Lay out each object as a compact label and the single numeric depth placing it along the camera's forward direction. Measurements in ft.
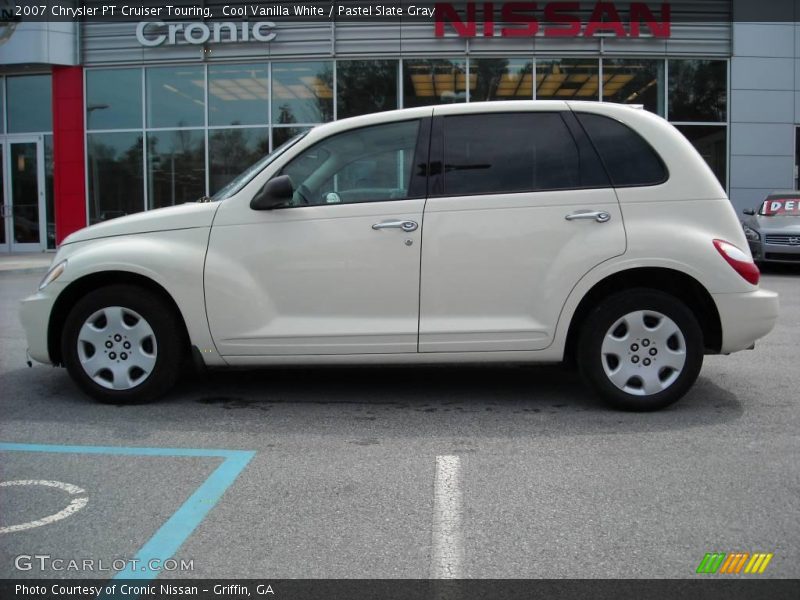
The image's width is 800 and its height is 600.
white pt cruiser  15.35
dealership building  59.98
